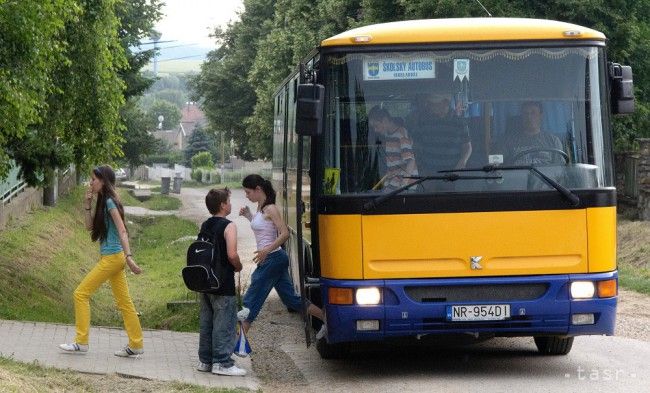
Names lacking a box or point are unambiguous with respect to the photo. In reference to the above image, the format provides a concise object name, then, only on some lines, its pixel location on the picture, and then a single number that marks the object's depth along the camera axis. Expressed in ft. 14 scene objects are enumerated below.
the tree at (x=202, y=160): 390.01
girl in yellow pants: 36.47
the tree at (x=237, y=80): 226.58
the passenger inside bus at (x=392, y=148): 34.47
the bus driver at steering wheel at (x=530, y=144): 34.63
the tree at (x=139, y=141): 152.25
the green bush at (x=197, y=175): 342.85
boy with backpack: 35.53
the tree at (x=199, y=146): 451.12
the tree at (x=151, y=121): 158.10
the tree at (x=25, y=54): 45.65
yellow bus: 34.35
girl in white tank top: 40.27
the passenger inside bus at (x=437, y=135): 34.53
